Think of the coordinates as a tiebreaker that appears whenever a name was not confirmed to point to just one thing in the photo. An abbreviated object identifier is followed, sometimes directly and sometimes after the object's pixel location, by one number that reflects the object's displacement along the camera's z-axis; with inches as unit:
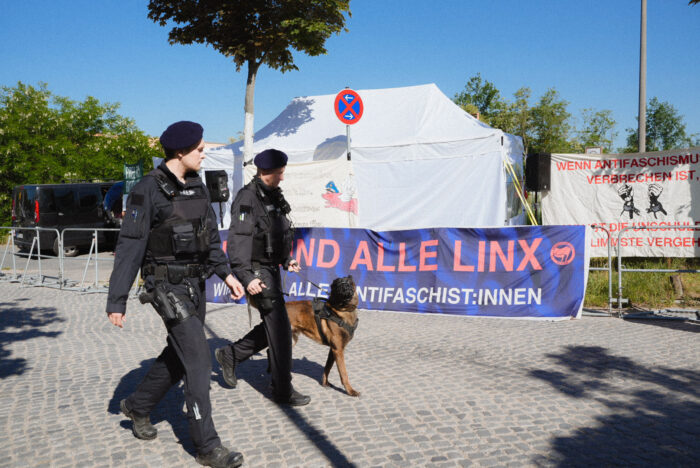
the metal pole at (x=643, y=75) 500.1
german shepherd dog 181.6
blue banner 306.3
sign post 454.9
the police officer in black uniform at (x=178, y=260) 125.0
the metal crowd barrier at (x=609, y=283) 310.5
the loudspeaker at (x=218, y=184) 486.3
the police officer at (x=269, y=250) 163.3
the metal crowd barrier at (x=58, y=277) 423.2
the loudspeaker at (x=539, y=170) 457.4
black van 637.3
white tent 496.7
